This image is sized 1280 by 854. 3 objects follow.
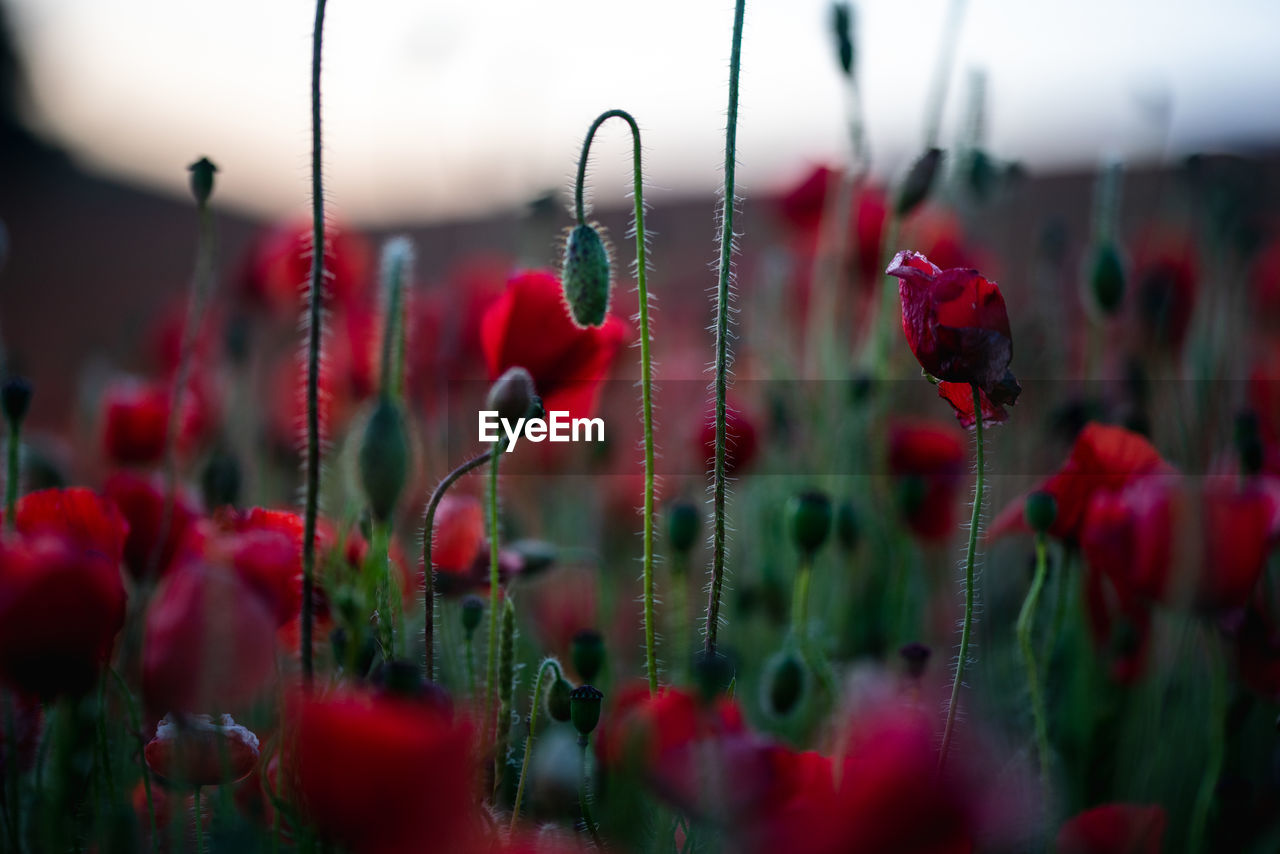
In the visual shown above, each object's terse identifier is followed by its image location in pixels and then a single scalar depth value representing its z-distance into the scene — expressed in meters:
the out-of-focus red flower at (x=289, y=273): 0.78
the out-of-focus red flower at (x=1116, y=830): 0.42
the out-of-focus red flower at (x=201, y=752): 0.38
